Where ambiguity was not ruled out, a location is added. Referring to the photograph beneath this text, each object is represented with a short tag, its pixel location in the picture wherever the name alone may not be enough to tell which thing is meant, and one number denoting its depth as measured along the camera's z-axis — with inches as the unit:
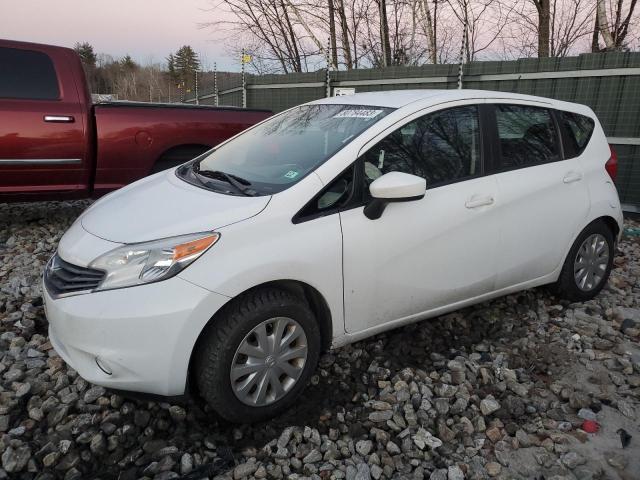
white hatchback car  86.0
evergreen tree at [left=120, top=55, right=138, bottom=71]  3324.6
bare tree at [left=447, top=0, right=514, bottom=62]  473.7
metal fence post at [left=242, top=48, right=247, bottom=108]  443.6
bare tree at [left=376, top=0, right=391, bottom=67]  498.3
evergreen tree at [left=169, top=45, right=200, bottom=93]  2899.9
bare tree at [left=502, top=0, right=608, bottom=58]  470.8
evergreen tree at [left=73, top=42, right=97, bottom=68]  3070.9
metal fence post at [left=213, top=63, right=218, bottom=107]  527.4
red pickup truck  192.1
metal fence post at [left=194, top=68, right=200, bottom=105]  704.4
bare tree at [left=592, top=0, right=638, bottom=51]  437.1
